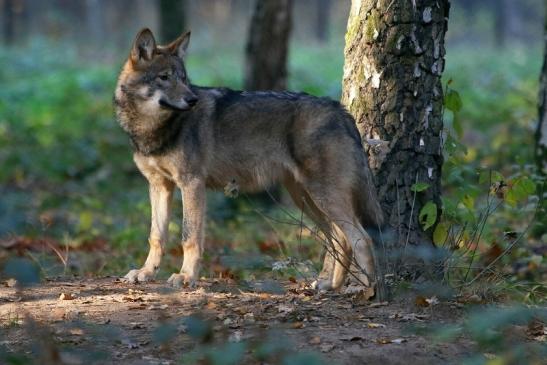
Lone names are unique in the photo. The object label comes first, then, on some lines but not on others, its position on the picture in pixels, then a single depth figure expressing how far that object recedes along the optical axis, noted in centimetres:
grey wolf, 1334
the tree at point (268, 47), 2452
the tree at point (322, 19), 11350
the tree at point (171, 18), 3080
